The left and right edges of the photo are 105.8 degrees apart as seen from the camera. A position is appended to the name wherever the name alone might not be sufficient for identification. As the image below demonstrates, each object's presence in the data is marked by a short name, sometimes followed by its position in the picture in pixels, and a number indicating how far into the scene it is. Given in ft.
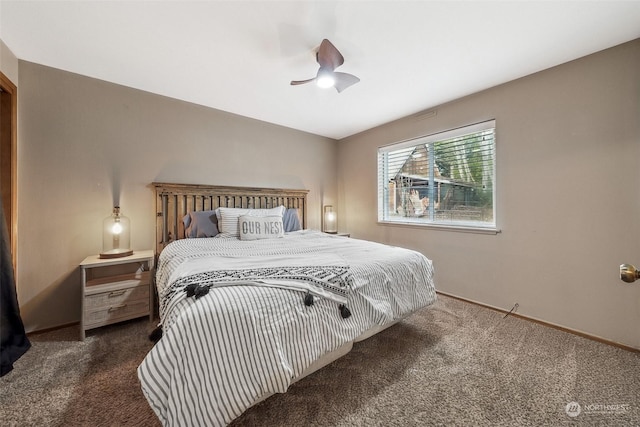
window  8.95
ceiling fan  5.90
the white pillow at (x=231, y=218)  9.05
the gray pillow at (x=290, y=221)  10.89
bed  3.23
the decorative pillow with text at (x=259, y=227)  8.74
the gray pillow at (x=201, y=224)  8.93
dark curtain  5.70
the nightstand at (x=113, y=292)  6.67
